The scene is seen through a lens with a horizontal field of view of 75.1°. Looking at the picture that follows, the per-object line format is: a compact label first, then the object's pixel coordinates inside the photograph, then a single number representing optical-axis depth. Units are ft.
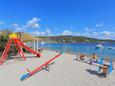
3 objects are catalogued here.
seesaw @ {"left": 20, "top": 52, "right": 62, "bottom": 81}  11.51
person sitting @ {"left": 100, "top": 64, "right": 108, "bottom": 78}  12.13
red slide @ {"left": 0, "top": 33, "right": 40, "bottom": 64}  19.02
